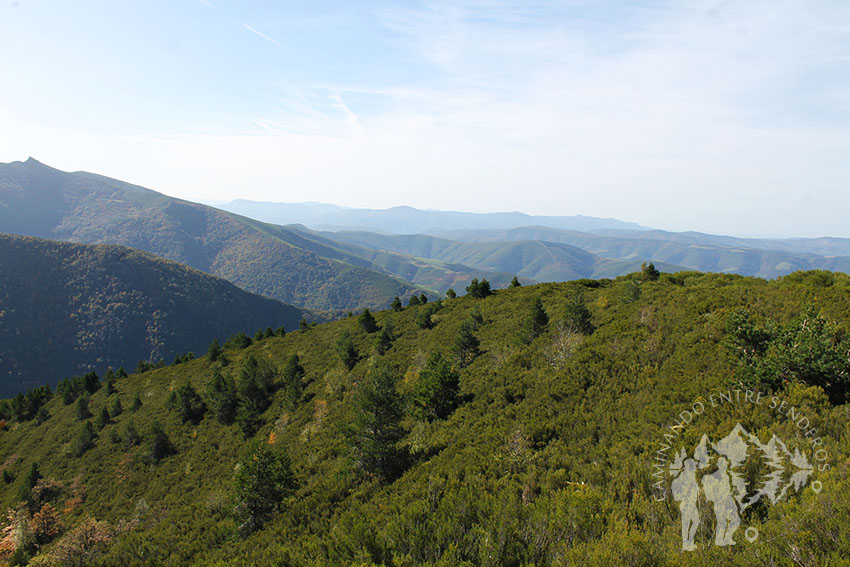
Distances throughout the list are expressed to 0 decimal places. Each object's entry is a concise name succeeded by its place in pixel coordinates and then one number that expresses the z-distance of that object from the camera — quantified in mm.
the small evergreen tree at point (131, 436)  31891
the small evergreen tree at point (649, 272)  29625
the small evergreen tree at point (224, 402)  30750
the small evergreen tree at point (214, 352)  45938
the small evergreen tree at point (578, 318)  20375
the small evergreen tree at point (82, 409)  41688
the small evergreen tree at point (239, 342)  48969
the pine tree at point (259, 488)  13734
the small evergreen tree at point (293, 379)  29616
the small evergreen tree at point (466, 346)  24230
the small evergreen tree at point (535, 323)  22391
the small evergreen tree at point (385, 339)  32500
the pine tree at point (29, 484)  27656
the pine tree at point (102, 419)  37406
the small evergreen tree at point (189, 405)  33156
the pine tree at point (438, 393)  17531
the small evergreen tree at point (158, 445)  28984
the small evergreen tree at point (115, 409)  39781
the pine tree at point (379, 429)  13805
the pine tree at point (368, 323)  39469
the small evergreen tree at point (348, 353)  32000
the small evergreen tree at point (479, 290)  38688
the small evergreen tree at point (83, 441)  33781
